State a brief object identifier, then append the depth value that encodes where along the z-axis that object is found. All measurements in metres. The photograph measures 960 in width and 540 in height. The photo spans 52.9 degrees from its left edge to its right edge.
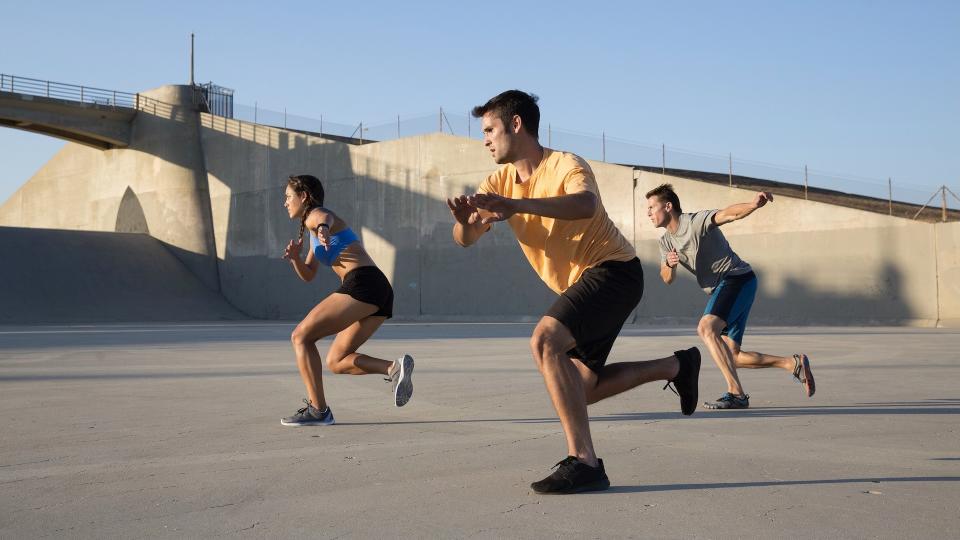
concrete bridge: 25.36
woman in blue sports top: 6.32
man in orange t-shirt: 4.11
